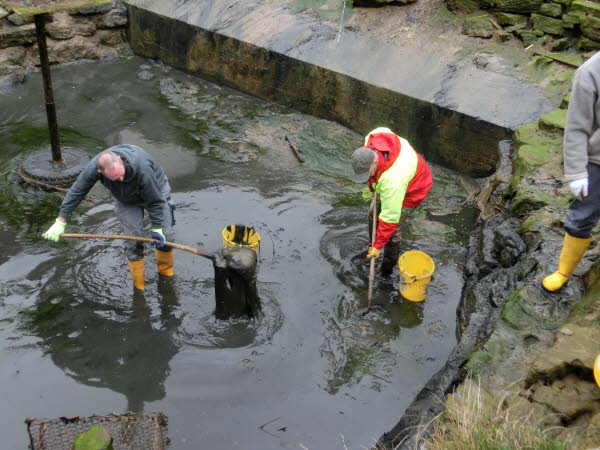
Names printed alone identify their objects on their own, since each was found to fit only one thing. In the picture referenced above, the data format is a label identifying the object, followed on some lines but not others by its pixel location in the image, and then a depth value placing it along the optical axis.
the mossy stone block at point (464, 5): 8.26
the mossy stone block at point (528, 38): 7.79
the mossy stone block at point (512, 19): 7.97
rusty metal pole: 6.46
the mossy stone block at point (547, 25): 7.69
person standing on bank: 3.78
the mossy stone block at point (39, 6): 5.86
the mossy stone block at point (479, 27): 8.02
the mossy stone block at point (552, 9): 7.70
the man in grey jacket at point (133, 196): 4.78
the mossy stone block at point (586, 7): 7.34
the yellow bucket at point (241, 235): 5.75
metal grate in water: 3.92
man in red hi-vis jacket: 4.94
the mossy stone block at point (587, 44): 7.38
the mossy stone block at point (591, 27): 7.32
